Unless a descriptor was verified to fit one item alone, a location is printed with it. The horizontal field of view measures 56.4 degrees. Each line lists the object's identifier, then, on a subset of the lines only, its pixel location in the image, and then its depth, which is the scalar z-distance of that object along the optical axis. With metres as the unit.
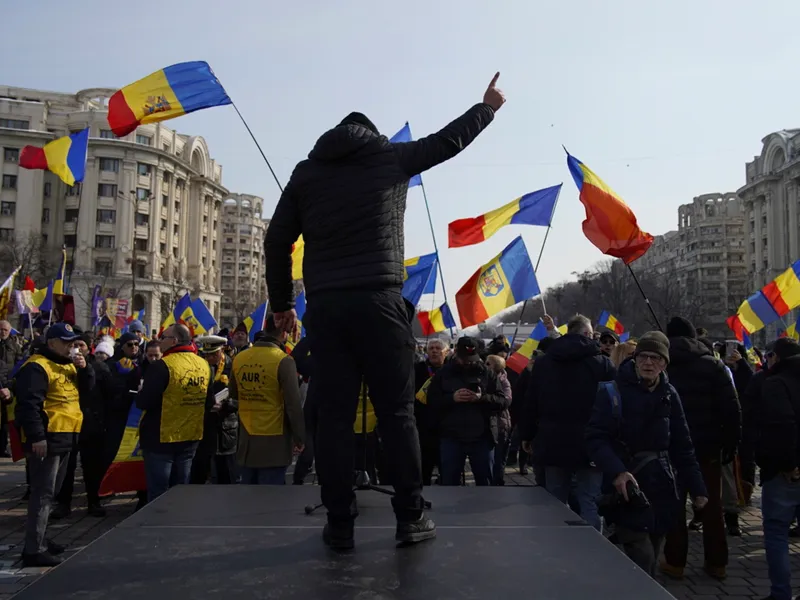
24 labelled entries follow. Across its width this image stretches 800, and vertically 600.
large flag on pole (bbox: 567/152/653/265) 10.37
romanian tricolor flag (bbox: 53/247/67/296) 18.49
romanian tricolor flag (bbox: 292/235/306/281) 13.55
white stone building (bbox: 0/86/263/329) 76.06
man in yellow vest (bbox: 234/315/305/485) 6.80
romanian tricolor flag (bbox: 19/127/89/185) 14.34
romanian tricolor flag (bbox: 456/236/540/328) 13.46
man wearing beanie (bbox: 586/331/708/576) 4.46
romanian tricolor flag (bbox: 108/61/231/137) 11.30
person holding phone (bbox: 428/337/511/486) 7.77
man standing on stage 3.67
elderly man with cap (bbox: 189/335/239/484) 8.05
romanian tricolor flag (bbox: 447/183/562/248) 13.47
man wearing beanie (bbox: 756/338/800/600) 5.25
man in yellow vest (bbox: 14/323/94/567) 6.16
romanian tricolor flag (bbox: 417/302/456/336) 15.54
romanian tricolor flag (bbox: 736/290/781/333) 15.32
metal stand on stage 4.18
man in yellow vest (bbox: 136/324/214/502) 6.95
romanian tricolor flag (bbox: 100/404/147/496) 7.81
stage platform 2.83
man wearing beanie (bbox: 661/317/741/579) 6.15
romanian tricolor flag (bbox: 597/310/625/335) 18.70
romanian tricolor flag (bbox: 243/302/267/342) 16.33
